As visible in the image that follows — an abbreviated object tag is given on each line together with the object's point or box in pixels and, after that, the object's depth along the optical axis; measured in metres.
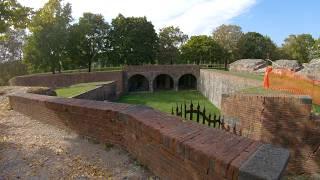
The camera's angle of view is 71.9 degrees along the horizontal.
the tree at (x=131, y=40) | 31.78
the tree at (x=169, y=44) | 38.38
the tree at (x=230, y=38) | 38.44
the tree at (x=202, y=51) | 37.43
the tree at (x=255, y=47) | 39.39
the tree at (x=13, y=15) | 7.12
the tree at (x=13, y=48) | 37.01
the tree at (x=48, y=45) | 23.14
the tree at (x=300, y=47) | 40.15
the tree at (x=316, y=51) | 31.02
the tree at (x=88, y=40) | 26.11
